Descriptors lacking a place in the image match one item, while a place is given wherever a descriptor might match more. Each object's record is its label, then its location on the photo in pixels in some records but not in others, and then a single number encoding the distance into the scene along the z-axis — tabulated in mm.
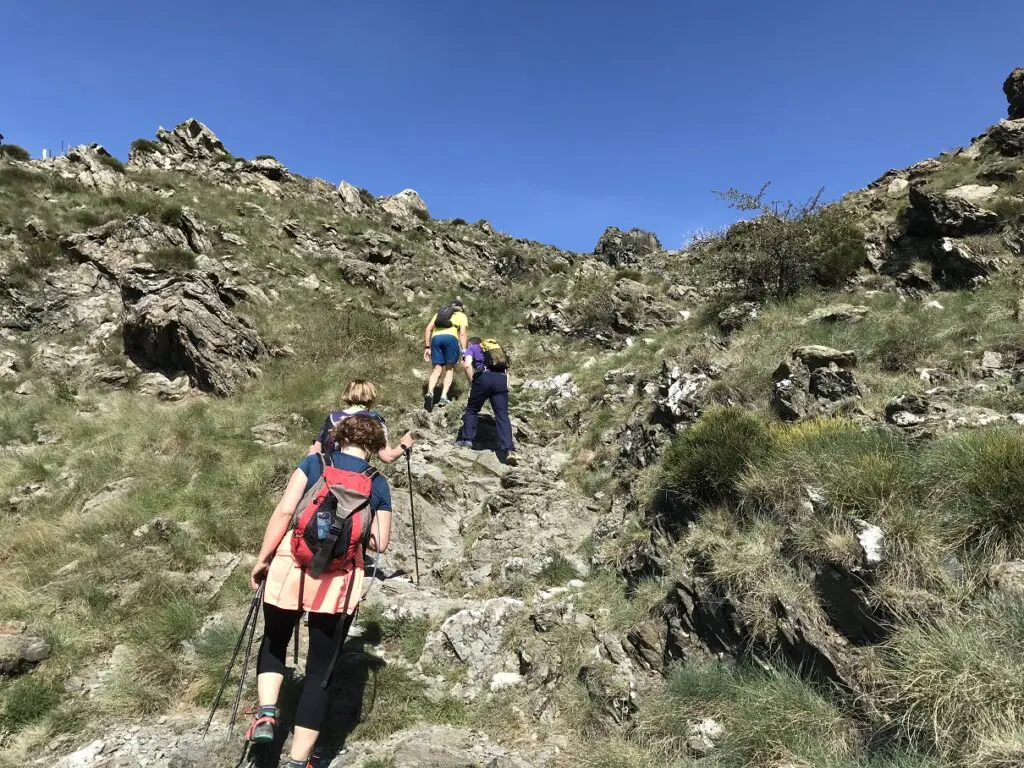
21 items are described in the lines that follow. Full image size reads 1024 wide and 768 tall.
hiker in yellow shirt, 10227
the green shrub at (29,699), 3934
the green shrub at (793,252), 11031
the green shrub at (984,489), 3162
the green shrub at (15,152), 21203
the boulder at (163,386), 10758
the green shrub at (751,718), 2881
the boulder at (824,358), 6340
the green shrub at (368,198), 30575
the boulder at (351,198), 28275
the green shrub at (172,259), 13949
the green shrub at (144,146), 27453
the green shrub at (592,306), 14125
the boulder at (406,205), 30620
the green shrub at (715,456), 4855
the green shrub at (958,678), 2391
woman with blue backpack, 4773
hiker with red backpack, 3334
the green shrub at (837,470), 3637
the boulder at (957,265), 8617
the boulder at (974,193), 10602
